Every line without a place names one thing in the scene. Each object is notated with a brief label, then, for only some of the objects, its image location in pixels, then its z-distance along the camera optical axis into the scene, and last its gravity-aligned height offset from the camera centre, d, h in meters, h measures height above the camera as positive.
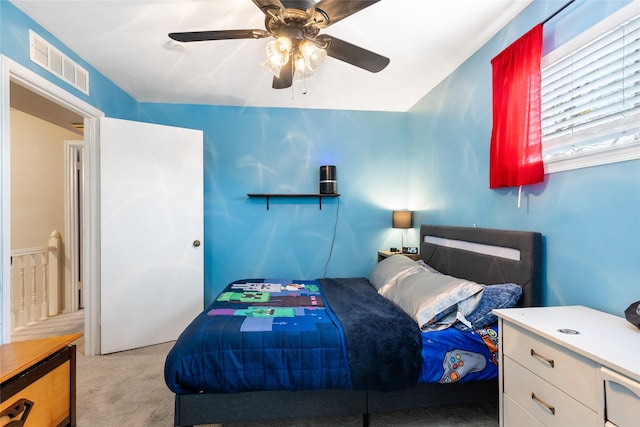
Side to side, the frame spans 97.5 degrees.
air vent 1.92 +1.11
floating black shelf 3.29 +0.19
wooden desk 1.27 -0.87
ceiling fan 1.33 +0.95
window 1.24 +0.56
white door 2.63 -0.22
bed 1.46 -0.78
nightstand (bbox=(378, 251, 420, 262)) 2.97 -0.49
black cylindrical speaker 3.28 +0.37
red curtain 1.67 +0.62
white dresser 0.88 -0.57
